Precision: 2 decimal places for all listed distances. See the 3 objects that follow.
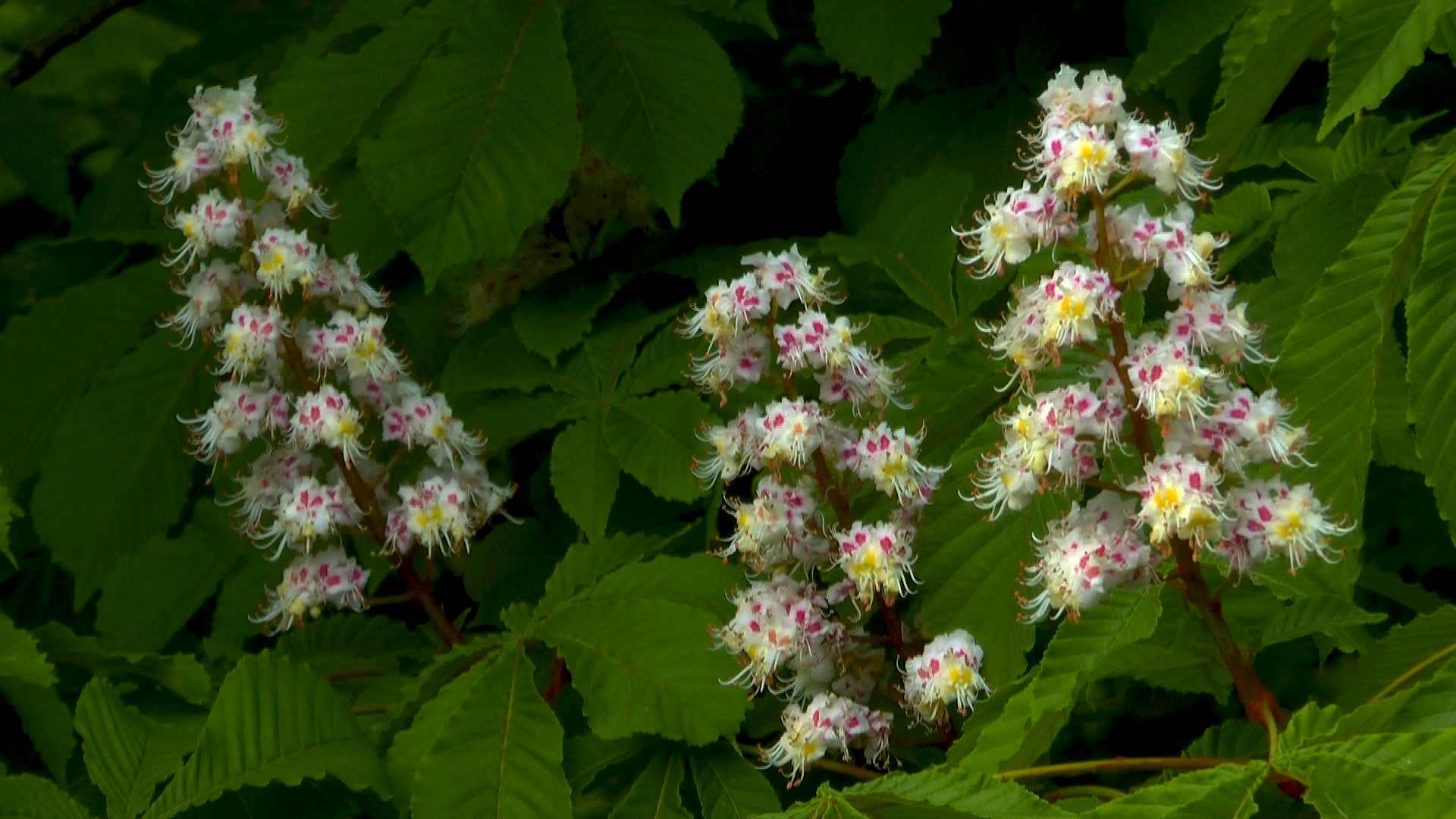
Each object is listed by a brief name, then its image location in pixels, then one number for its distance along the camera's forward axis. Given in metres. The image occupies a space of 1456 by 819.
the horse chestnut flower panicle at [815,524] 1.87
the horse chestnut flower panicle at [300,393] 1.97
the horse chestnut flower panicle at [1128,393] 1.79
